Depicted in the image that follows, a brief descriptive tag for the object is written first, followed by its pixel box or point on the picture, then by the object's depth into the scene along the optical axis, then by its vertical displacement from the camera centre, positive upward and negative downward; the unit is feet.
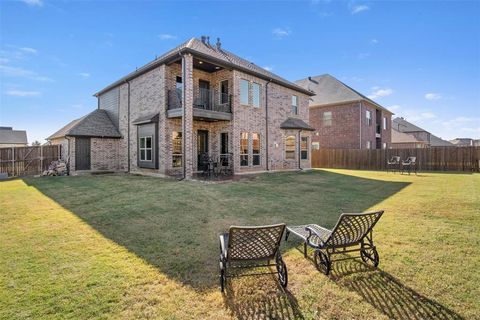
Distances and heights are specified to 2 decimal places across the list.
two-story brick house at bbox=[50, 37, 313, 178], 44.60 +7.69
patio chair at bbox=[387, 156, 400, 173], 71.38 -3.22
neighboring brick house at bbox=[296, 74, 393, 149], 84.64 +14.14
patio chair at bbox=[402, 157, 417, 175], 69.98 -3.53
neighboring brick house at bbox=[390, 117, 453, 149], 128.06 +11.20
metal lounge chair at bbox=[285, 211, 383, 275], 11.58 -4.20
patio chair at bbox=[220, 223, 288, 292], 10.02 -3.94
